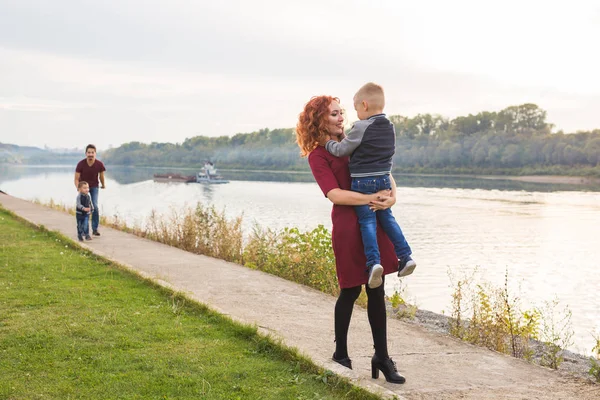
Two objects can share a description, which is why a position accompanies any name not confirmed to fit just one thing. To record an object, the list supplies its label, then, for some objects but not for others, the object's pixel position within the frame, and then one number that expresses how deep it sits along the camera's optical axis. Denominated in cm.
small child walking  1182
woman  429
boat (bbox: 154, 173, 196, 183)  7188
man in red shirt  1240
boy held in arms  407
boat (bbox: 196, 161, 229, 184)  6978
